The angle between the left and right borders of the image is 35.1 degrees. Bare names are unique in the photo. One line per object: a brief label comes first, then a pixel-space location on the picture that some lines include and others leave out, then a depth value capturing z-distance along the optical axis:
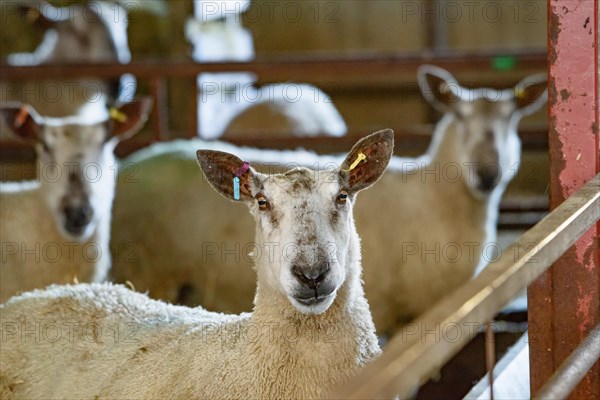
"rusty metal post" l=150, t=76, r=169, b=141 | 6.90
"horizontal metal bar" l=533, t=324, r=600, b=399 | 2.04
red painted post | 2.85
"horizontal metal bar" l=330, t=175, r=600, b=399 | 1.51
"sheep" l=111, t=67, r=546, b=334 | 5.45
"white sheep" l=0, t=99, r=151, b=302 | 4.82
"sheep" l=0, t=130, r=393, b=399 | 2.80
